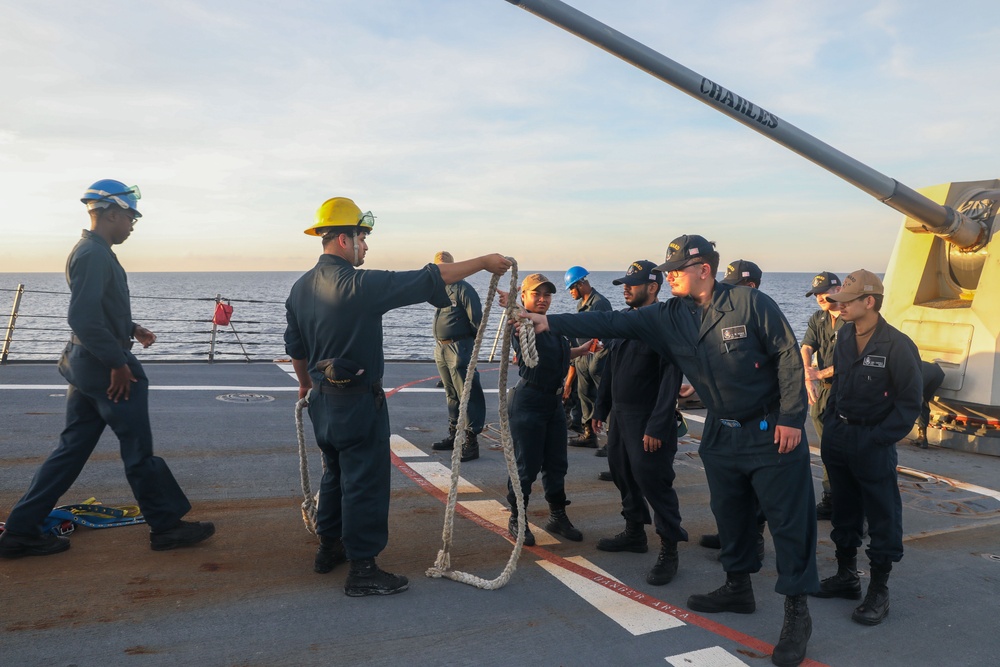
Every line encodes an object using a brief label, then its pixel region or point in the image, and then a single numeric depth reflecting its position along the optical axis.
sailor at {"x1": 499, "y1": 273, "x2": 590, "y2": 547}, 5.14
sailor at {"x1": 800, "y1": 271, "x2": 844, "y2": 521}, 6.09
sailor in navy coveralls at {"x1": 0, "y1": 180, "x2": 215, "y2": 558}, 4.29
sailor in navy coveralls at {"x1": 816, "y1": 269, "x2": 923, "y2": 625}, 4.20
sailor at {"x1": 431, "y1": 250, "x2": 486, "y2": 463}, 7.39
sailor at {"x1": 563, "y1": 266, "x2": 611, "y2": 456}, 7.39
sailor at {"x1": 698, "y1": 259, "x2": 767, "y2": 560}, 6.49
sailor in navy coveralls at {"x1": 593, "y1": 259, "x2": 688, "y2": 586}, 4.66
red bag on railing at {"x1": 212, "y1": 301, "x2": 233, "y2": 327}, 12.79
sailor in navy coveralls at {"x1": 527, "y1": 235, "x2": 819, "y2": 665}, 3.75
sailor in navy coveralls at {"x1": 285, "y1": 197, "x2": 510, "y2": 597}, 3.98
